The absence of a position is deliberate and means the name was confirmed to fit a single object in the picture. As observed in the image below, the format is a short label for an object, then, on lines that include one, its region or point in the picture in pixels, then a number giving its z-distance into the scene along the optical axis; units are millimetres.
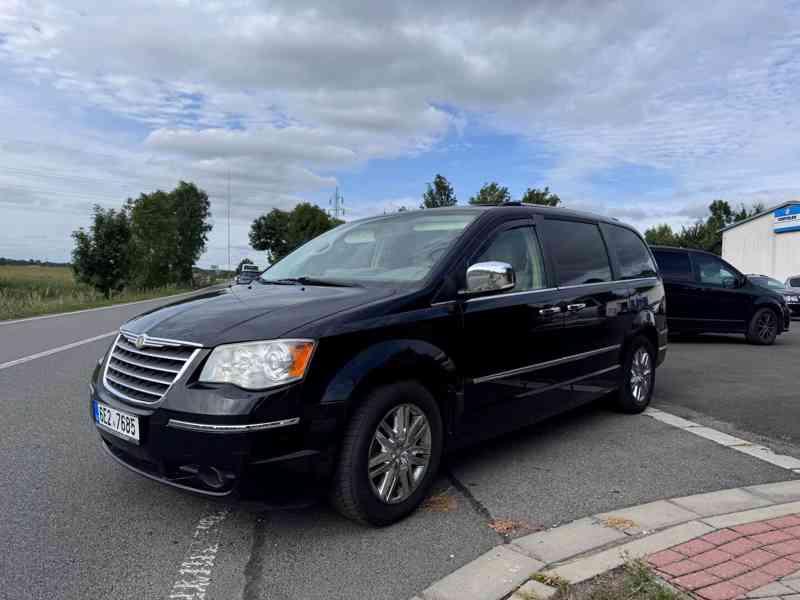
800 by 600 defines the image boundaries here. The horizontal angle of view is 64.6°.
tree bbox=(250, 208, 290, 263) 84625
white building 36844
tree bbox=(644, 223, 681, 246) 89938
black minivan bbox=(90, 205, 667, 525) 2898
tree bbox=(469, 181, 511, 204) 29828
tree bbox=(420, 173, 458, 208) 31438
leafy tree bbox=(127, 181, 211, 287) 52656
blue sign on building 36531
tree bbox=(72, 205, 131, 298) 43844
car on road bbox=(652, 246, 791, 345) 11523
